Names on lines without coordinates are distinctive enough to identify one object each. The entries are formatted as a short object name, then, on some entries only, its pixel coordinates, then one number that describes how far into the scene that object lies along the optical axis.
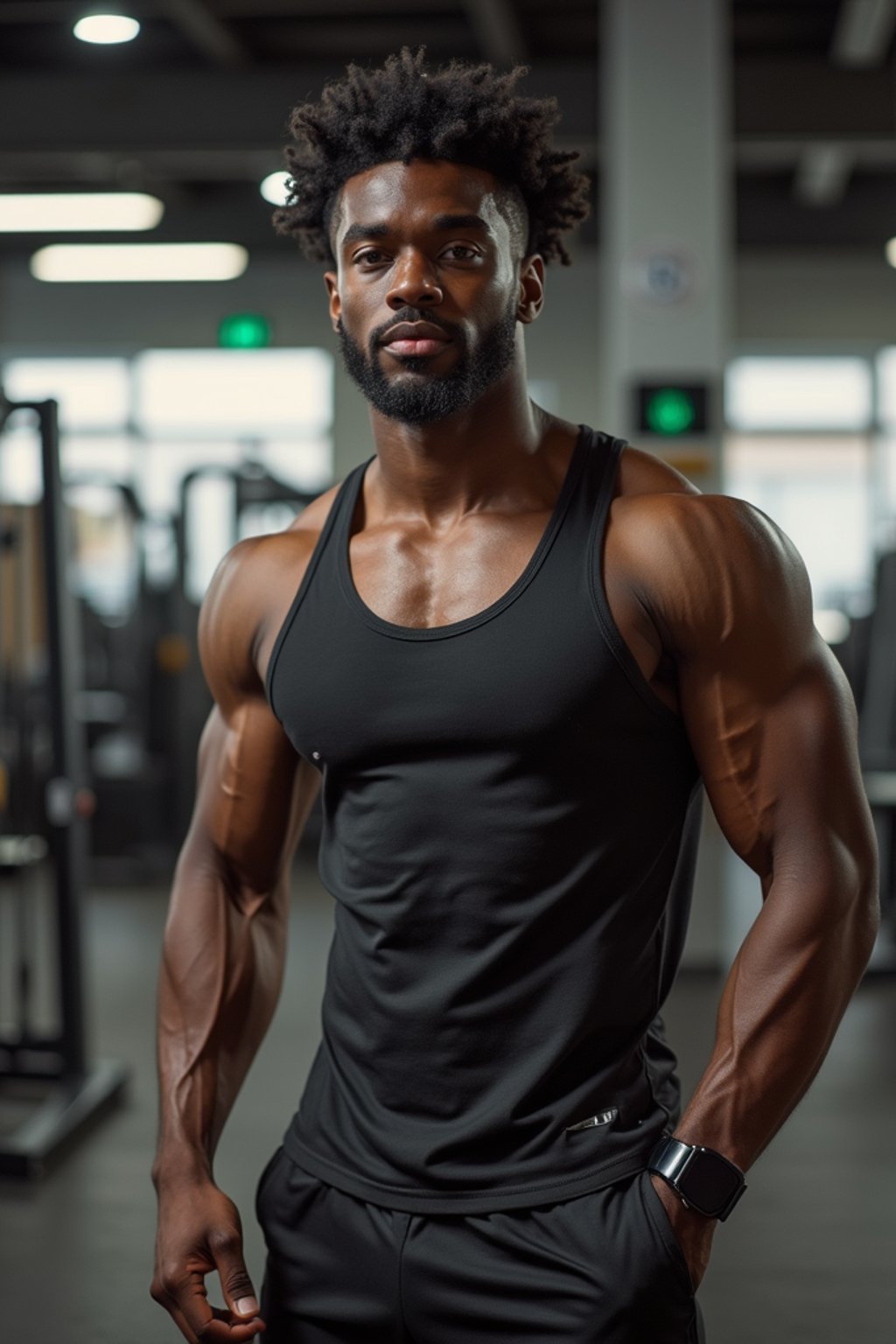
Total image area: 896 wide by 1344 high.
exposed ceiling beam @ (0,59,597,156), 5.66
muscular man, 1.15
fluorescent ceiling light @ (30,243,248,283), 8.23
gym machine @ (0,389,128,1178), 3.40
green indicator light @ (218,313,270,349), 9.55
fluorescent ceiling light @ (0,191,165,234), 6.96
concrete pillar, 4.48
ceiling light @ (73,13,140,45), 4.43
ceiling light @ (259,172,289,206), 5.14
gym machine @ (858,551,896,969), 6.00
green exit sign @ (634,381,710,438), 4.45
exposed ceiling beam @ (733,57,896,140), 5.64
